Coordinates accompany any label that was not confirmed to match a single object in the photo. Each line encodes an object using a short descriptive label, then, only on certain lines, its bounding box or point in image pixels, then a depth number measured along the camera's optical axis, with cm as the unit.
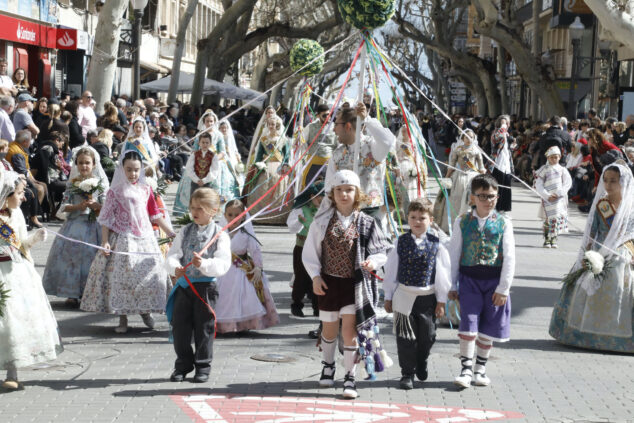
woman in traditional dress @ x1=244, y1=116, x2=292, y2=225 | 1692
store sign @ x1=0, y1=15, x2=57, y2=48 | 2810
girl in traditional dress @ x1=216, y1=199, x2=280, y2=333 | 879
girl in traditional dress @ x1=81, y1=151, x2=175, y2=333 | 886
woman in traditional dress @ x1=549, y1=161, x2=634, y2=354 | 862
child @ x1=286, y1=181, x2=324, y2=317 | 936
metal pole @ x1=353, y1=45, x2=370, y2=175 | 819
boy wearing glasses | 729
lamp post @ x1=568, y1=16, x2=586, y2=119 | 2804
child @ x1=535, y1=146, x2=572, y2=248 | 1569
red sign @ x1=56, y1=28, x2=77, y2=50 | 3344
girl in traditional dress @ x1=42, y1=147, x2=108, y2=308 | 996
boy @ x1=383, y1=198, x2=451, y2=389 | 719
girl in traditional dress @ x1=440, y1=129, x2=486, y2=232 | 1677
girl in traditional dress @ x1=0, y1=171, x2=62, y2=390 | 681
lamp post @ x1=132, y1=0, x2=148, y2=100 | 2298
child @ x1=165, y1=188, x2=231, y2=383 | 721
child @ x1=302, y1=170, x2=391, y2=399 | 700
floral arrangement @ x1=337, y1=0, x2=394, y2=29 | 831
